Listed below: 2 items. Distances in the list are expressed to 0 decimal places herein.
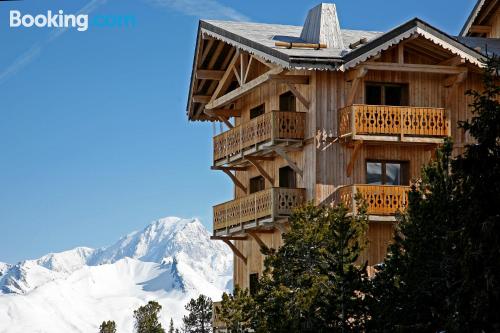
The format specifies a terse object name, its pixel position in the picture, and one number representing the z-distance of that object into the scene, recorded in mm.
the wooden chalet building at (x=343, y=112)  44594
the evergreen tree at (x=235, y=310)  40312
